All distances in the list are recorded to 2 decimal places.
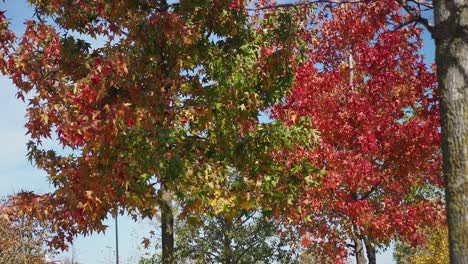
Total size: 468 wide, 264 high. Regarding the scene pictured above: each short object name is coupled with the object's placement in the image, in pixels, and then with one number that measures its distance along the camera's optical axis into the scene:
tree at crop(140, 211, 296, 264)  26.97
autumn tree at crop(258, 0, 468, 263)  6.34
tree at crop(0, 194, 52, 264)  33.34
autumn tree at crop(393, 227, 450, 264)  29.75
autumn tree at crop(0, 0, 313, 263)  9.32
